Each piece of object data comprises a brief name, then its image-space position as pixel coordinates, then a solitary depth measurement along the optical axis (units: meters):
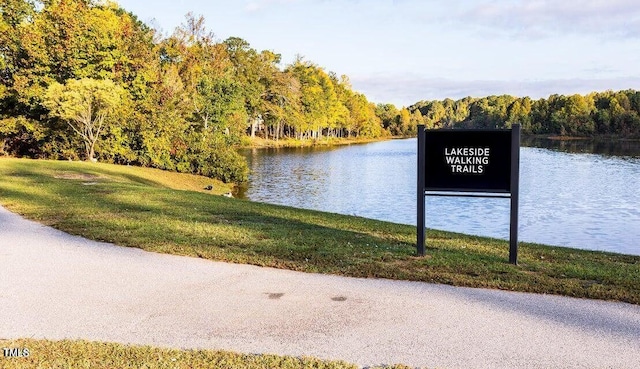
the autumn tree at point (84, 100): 29.41
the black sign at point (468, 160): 7.74
